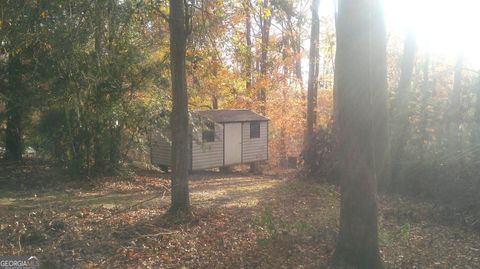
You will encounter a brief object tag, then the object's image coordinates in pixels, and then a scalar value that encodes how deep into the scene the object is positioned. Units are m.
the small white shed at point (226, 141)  18.08
